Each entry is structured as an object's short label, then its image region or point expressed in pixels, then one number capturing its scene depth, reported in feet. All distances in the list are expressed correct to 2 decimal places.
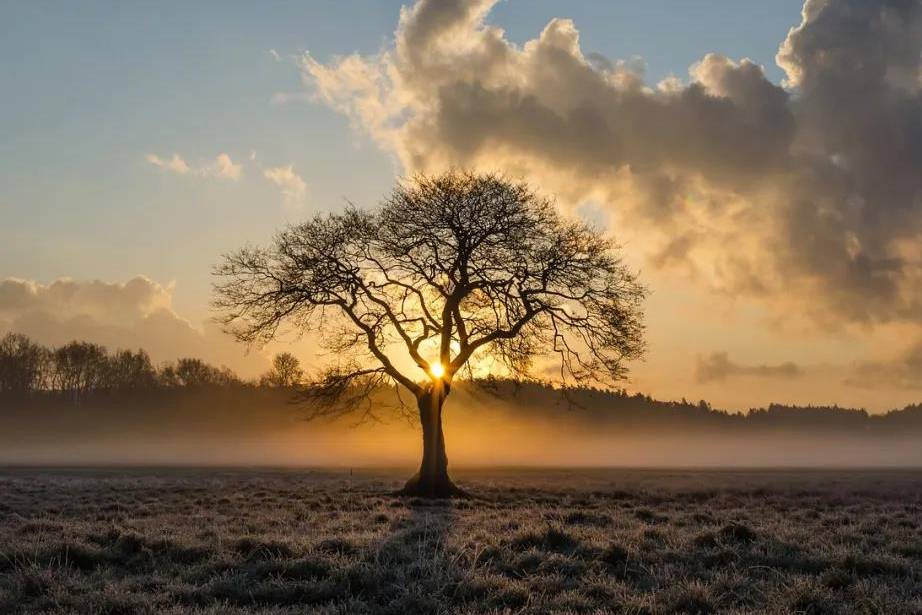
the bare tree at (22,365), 446.60
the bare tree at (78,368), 447.01
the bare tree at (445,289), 105.81
